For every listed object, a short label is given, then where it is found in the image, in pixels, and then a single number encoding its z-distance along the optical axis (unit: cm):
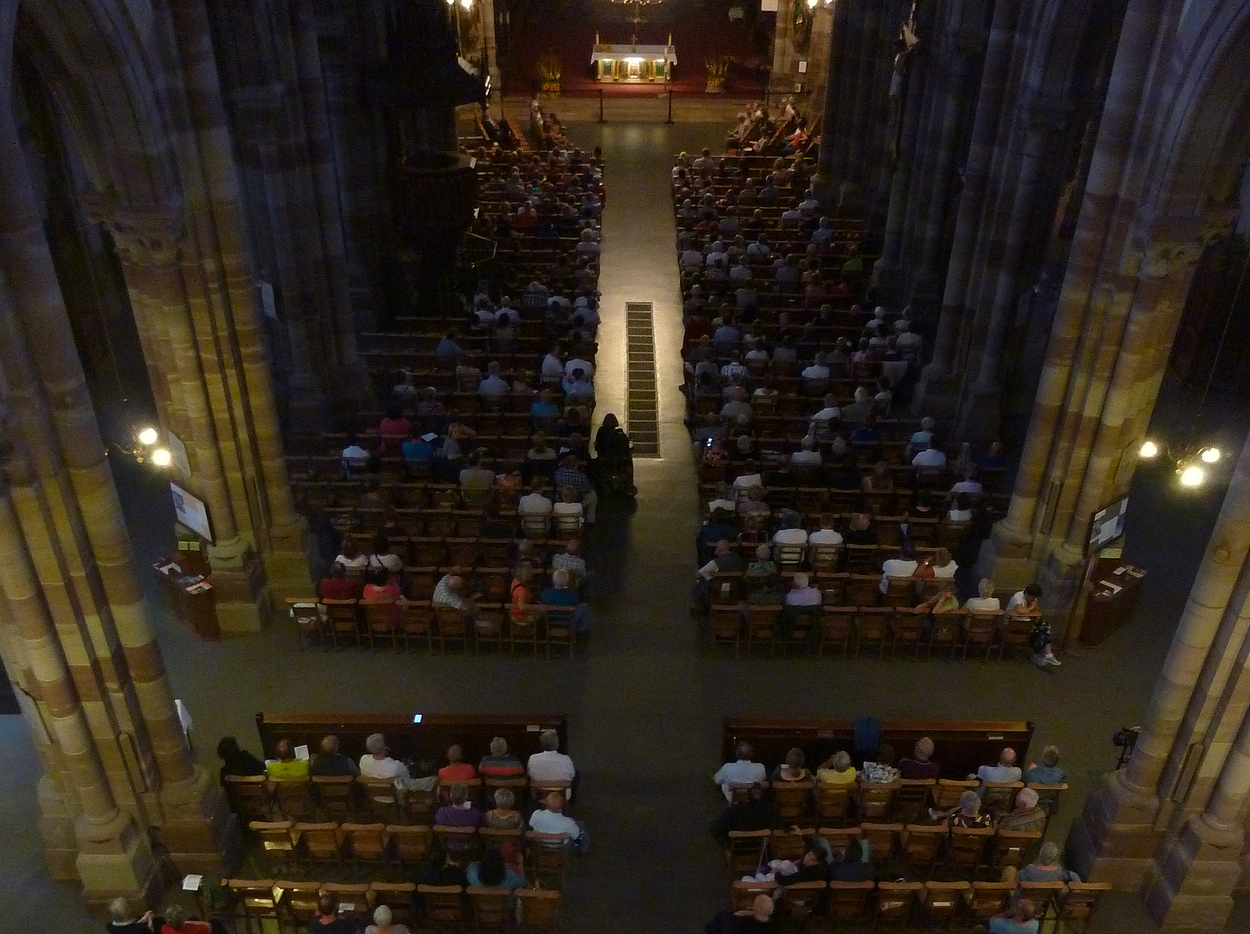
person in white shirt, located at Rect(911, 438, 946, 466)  1528
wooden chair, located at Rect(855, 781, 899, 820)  1022
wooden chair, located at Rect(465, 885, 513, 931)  912
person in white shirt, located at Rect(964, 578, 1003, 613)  1252
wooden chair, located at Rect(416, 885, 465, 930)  912
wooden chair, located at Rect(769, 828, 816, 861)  978
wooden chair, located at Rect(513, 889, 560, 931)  918
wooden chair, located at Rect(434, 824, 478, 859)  971
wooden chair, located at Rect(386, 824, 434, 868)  977
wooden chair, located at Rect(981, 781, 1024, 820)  1015
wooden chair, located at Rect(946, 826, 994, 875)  981
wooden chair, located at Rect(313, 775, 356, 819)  1018
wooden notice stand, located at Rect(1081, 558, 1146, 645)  1273
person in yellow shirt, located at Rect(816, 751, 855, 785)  1025
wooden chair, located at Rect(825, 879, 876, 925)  926
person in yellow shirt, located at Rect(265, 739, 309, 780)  1023
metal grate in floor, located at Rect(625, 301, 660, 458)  1770
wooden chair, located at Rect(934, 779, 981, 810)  1023
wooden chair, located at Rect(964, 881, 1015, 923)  918
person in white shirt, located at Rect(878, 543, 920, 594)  1302
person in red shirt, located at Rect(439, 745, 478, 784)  1023
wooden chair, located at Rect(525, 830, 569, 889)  966
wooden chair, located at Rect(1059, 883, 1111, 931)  909
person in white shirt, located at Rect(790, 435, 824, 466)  1523
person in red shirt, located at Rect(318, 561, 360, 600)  1271
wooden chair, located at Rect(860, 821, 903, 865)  982
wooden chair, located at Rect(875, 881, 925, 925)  922
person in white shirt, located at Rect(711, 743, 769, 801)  1032
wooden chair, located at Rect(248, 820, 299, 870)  968
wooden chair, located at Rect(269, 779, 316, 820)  1023
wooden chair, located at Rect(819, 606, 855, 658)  1262
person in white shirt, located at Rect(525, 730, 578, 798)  1031
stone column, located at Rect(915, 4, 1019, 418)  1551
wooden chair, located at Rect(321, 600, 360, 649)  1261
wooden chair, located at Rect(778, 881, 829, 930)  930
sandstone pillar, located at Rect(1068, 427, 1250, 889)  849
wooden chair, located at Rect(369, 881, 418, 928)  907
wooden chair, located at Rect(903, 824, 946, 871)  979
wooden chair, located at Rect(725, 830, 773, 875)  975
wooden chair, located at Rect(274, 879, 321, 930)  913
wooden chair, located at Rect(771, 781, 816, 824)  1026
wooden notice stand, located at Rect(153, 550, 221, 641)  1266
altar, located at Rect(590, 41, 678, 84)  3800
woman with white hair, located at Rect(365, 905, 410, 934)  838
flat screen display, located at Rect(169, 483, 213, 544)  1242
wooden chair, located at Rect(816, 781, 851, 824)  1029
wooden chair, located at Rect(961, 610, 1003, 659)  1268
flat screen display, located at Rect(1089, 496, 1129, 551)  1247
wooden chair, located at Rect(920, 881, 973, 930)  920
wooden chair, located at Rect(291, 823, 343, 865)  977
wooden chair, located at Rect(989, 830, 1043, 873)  984
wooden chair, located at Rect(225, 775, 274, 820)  1021
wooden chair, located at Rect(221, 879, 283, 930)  916
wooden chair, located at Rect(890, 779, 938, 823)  1028
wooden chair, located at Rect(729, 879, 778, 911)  926
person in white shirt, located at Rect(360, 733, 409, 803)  1020
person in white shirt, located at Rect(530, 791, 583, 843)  968
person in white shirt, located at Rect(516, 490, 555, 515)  1407
